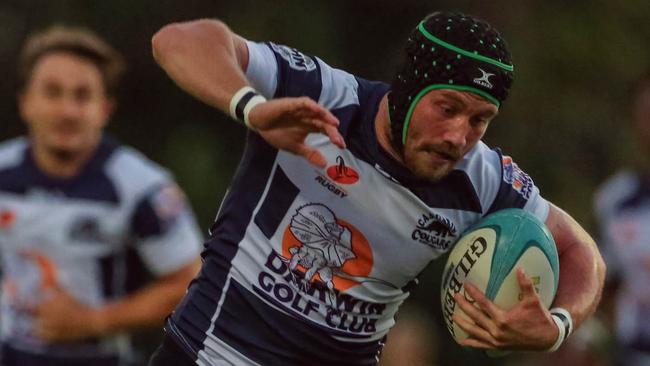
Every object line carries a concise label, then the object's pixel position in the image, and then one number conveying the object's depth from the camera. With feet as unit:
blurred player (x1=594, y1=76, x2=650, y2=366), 65.57
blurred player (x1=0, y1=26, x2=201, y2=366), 52.37
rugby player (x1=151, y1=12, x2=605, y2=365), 35.12
